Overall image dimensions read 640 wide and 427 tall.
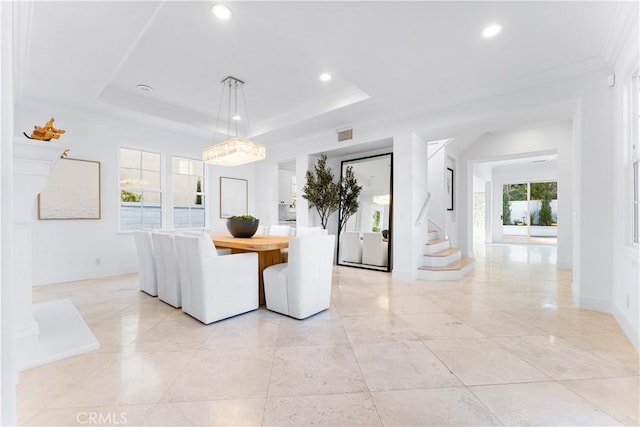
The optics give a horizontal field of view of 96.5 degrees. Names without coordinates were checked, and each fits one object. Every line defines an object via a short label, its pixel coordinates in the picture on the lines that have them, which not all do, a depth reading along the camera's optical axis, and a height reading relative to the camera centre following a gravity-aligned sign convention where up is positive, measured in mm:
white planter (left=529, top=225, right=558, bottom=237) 10109 -683
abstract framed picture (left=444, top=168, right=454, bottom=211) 6313 +541
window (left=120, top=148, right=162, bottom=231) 5105 +404
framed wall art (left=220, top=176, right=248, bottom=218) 6457 +355
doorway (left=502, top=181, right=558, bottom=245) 10008 -4
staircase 4465 -889
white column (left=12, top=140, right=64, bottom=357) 1999 -74
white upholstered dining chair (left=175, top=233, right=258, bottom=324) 2666 -676
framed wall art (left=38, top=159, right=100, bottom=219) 4234 +303
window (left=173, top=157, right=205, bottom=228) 5797 +385
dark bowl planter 3590 -192
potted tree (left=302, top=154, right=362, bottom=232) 5562 +385
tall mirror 5320 -192
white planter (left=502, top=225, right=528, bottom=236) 10287 -657
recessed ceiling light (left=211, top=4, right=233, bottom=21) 2408 +1737
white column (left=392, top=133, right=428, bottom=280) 4457 +155
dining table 2889 -350
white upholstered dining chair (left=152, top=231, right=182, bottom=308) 3101 -647
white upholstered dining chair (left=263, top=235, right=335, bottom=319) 2781 -693
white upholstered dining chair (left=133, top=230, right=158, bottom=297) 3541 -621
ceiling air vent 5113 +1397
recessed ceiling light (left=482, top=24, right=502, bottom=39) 2463 +1598
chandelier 3727 +842
